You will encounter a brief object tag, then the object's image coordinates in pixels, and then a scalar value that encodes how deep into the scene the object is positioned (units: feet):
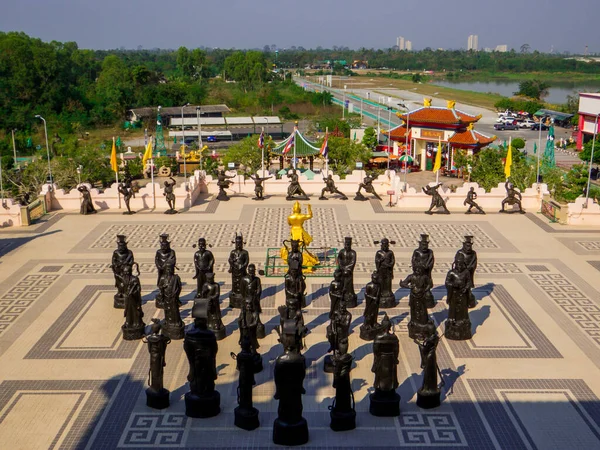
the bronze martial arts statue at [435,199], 84.99
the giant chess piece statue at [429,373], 38.73
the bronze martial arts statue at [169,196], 85.56
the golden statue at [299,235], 63.41
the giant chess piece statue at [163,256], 51.50
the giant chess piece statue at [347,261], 52.01
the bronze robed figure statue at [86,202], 84.99
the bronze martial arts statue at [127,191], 85.15
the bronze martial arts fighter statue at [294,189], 92.53
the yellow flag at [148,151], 85.97
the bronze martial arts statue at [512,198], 85.66
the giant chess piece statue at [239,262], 52.24
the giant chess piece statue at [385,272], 51.34
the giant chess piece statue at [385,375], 38.50
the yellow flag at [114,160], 86.69
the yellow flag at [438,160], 93.50
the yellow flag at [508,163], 88.52
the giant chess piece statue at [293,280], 48.67
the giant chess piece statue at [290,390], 34.71
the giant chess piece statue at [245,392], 36.70
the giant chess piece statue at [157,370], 39.06
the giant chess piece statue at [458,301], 47.88
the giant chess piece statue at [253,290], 46.83
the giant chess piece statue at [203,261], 51.44
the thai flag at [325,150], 98.85
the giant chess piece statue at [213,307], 47.39
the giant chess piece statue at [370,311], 47.98
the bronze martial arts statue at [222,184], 92.68
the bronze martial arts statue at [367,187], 91.91
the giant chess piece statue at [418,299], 47.88
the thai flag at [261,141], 99.54
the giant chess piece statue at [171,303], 46.91
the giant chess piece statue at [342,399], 36.99
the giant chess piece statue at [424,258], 48.67
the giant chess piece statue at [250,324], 42.91
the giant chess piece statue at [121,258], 51.44
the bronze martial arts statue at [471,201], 85.30
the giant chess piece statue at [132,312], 47.98
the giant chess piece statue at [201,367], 37.83
